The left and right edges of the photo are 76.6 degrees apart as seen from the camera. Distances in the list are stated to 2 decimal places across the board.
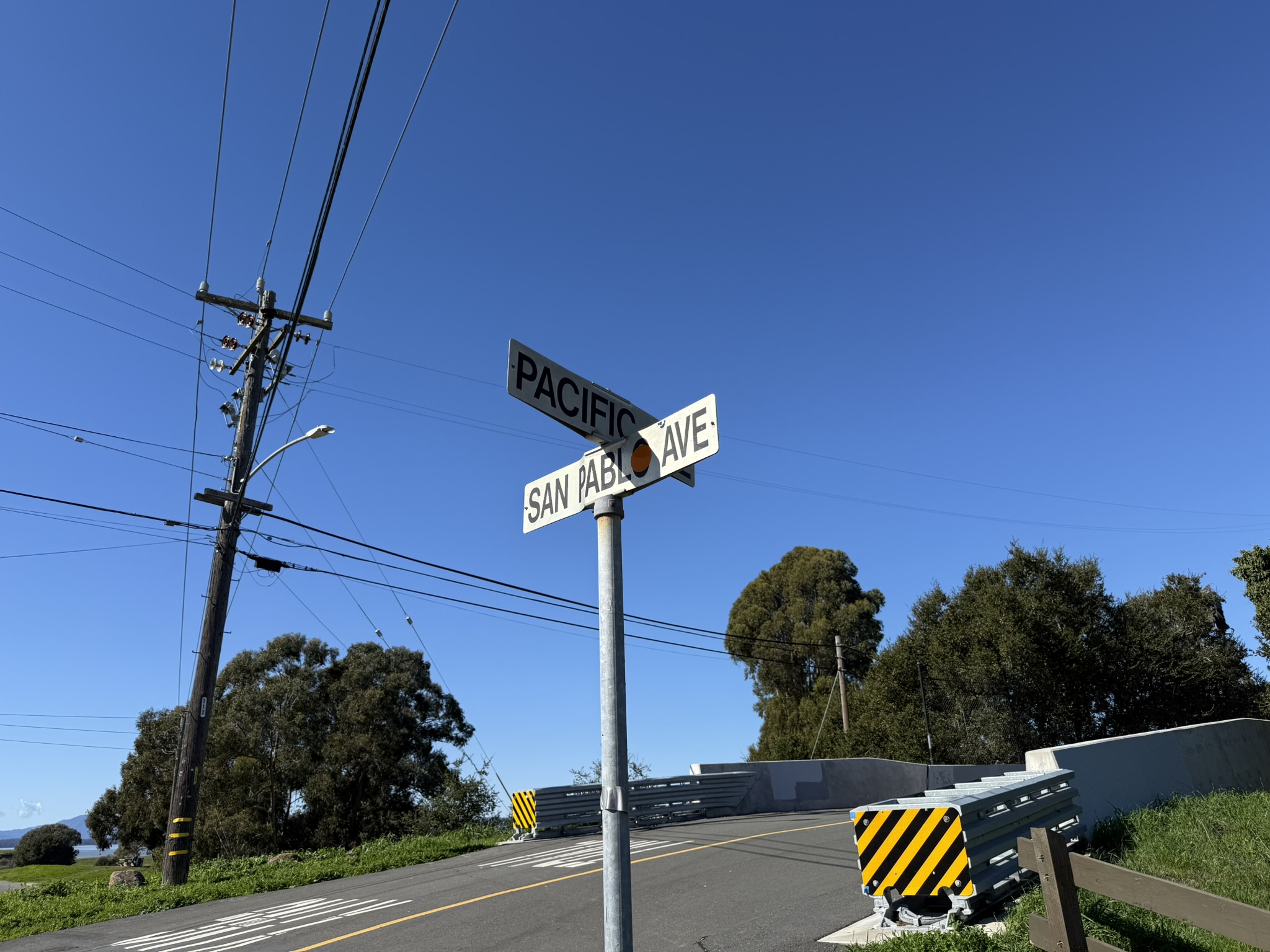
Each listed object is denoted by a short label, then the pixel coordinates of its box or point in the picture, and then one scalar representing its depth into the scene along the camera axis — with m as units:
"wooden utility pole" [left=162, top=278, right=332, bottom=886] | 14.56
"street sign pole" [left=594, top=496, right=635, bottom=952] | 2.72
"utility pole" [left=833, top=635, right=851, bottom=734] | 34.53
